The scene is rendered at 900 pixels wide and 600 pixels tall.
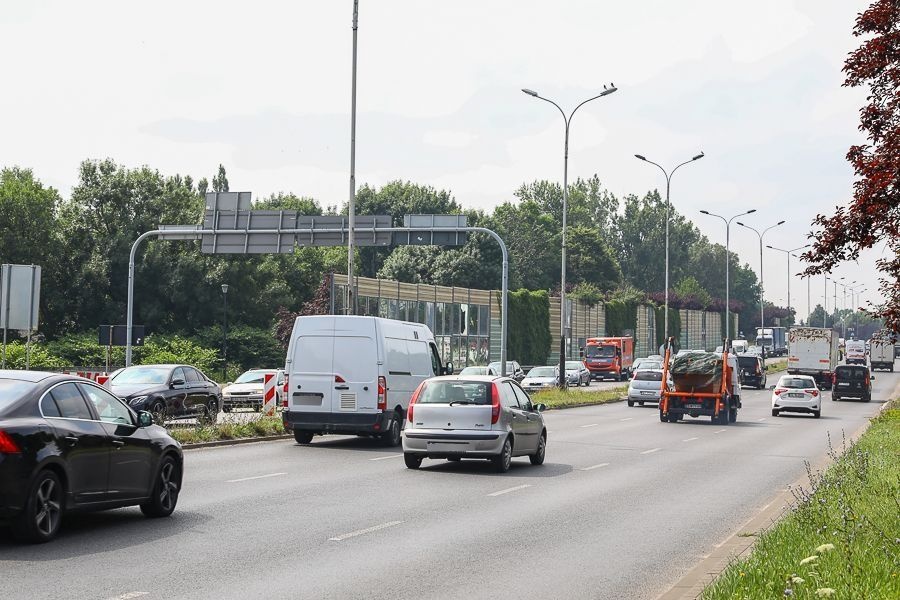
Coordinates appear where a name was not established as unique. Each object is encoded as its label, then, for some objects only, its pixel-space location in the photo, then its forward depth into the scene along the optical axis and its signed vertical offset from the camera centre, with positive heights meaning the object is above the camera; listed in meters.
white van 24.62 -0.08
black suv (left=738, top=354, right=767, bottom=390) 73.69 +0.56
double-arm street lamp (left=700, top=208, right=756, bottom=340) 91.71 +10.75
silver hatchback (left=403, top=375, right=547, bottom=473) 20.06 -0.73
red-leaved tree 12.98 +2.14
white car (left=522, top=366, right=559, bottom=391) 59.94 -0.13
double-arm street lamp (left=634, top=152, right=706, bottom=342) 68.80 +11.03
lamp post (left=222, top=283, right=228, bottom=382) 64.50 +1.71
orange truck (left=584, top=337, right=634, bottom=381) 83.81 +1.37
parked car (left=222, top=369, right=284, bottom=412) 40.50 -0.74
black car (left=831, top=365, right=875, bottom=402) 61.62 -0.03
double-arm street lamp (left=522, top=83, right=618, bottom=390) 50.47 +4.02
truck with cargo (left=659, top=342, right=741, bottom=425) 39.75 -0.26
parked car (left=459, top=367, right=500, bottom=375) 49.94 +0.16
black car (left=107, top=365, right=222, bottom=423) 27.95 -0.46
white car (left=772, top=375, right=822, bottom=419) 44.94 -0.57
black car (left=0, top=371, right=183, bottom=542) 10.96 -0.78
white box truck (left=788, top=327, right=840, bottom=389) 70.50 +1.62
